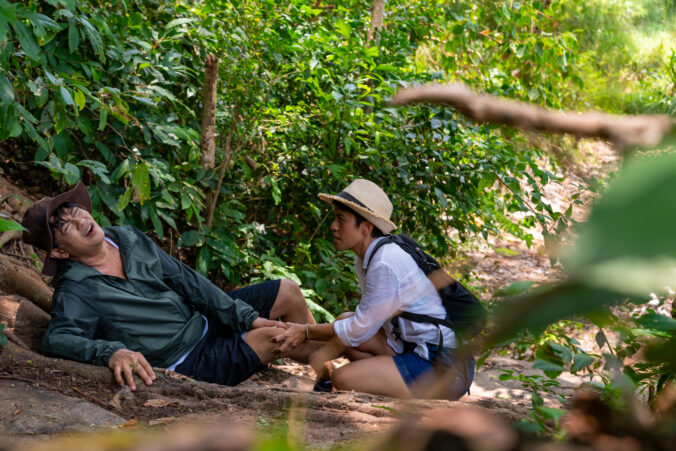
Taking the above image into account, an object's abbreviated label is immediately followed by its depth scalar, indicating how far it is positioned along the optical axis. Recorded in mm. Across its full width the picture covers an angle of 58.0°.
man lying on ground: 2822
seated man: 3207
